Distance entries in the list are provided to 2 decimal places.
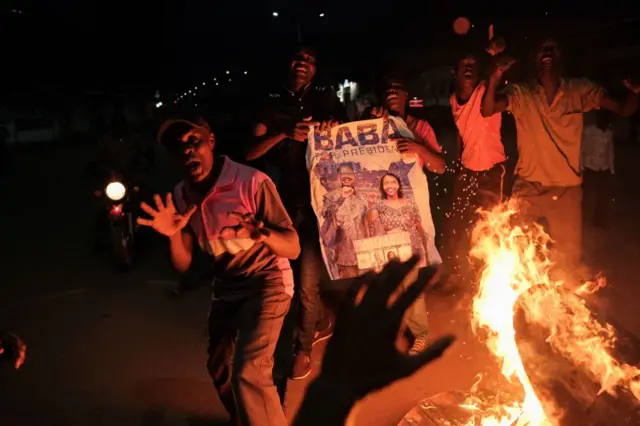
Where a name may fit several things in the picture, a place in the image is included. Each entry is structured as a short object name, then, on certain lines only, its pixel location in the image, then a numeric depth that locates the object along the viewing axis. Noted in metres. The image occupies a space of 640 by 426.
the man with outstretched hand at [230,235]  3.21
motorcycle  7.34
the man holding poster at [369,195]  4.33
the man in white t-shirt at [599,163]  7.70
